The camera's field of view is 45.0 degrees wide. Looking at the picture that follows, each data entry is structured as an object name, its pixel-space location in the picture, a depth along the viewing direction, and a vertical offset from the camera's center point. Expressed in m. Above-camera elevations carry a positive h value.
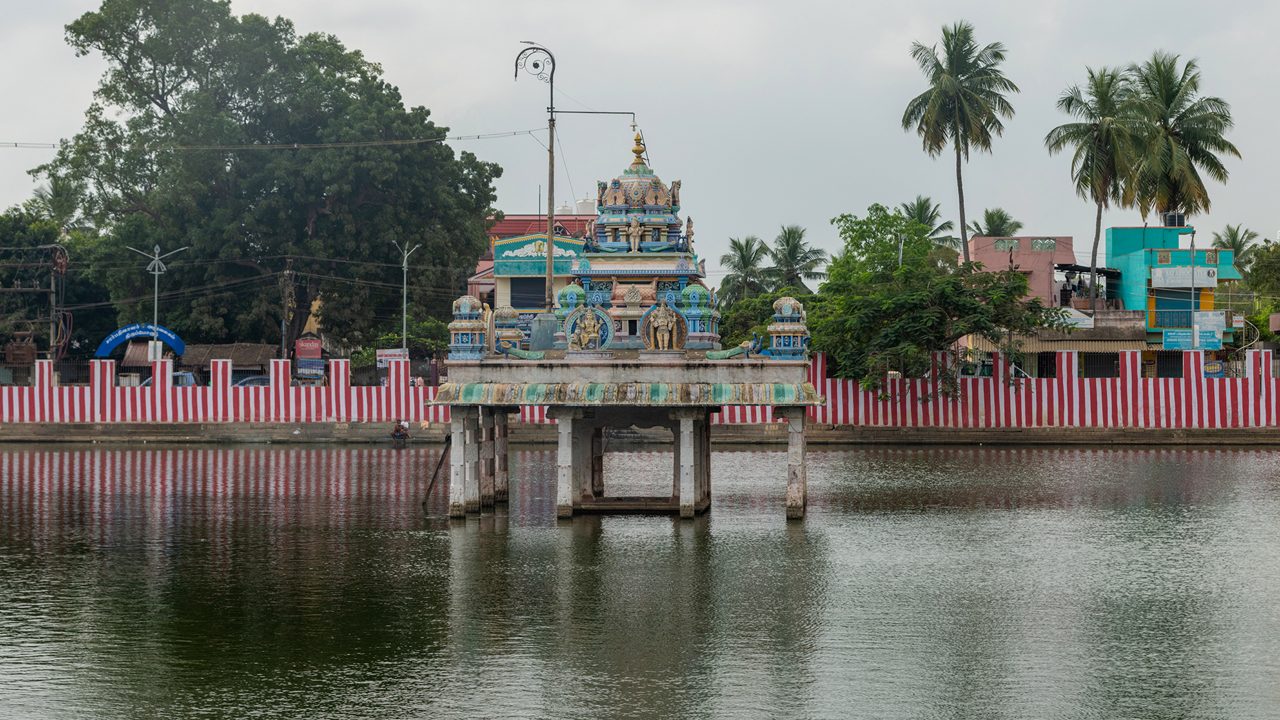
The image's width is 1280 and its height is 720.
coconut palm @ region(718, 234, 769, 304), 94.69 +7.29
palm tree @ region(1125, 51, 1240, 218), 70.25 +11.63
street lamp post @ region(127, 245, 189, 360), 68.61 +4.35
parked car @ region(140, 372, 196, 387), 70.75 +0.80
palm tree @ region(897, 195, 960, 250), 92.44 +10.34
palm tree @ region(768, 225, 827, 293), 94.94 +7.93
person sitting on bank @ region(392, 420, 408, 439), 59.97 -1.49
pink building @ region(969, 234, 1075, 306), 78.31 +6.62
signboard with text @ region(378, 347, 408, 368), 71.79 +1.83
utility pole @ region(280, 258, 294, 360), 73.44 +4.56
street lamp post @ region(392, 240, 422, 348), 69.25 +5.52
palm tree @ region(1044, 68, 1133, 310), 67.75 +10.89
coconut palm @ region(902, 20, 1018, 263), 67.25 +12.60
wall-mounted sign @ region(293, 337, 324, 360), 73.81 +2.24
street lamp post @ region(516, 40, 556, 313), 49.51 +8.54
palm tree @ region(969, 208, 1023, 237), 96.62 +10.14
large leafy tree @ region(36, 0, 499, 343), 74.25 +10.70
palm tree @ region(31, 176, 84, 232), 84.00 +12.34
